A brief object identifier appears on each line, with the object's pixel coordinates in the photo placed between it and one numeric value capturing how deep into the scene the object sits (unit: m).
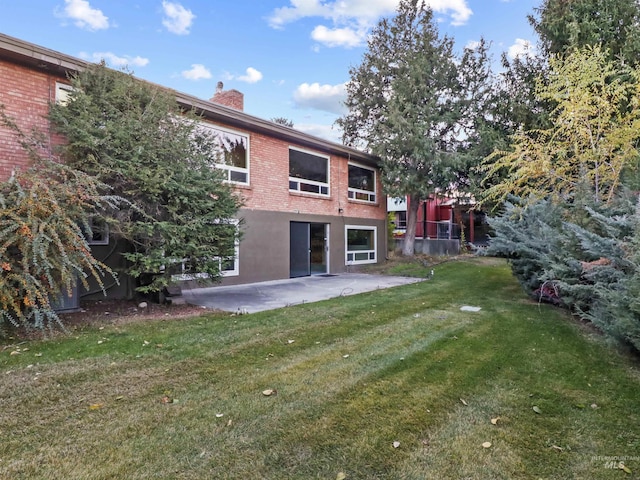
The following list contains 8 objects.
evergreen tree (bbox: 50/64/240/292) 6.42
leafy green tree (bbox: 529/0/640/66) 12.79
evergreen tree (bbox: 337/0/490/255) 15.73
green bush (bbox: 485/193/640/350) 4.24
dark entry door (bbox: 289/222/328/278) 12.95
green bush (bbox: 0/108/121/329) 4.66
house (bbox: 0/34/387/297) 7.25
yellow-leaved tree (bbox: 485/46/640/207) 6.98
